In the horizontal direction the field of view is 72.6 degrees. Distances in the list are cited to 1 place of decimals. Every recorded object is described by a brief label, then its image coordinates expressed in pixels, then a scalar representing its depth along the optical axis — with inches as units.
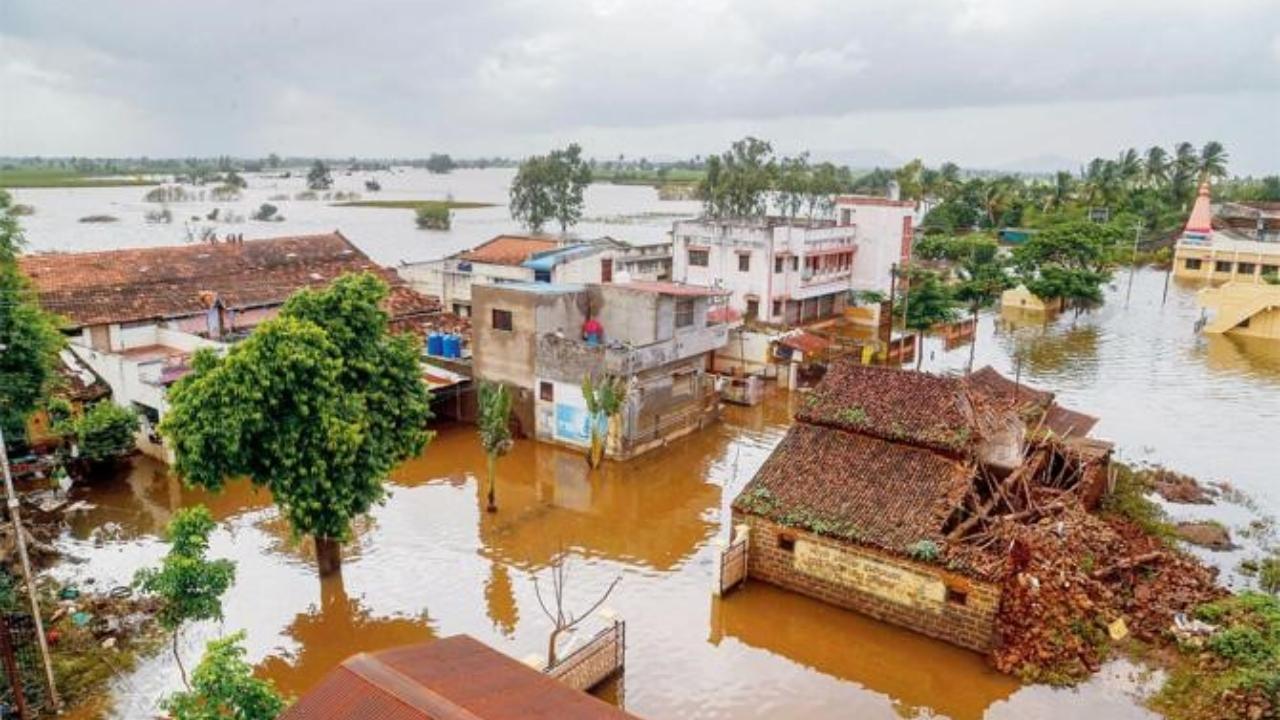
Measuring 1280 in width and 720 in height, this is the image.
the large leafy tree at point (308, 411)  545.3
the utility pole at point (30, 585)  445.7
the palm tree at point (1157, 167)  3267.7
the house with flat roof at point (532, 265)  1328.7
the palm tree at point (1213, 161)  3115.2
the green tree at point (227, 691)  360.5
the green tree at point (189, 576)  470.6
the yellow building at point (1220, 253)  2098.9
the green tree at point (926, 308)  1412.4
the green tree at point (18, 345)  708.0
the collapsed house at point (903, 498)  574.9
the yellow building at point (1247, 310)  1539.1
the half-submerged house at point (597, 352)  923.4
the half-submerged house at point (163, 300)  904.9
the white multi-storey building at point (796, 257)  1528.1
